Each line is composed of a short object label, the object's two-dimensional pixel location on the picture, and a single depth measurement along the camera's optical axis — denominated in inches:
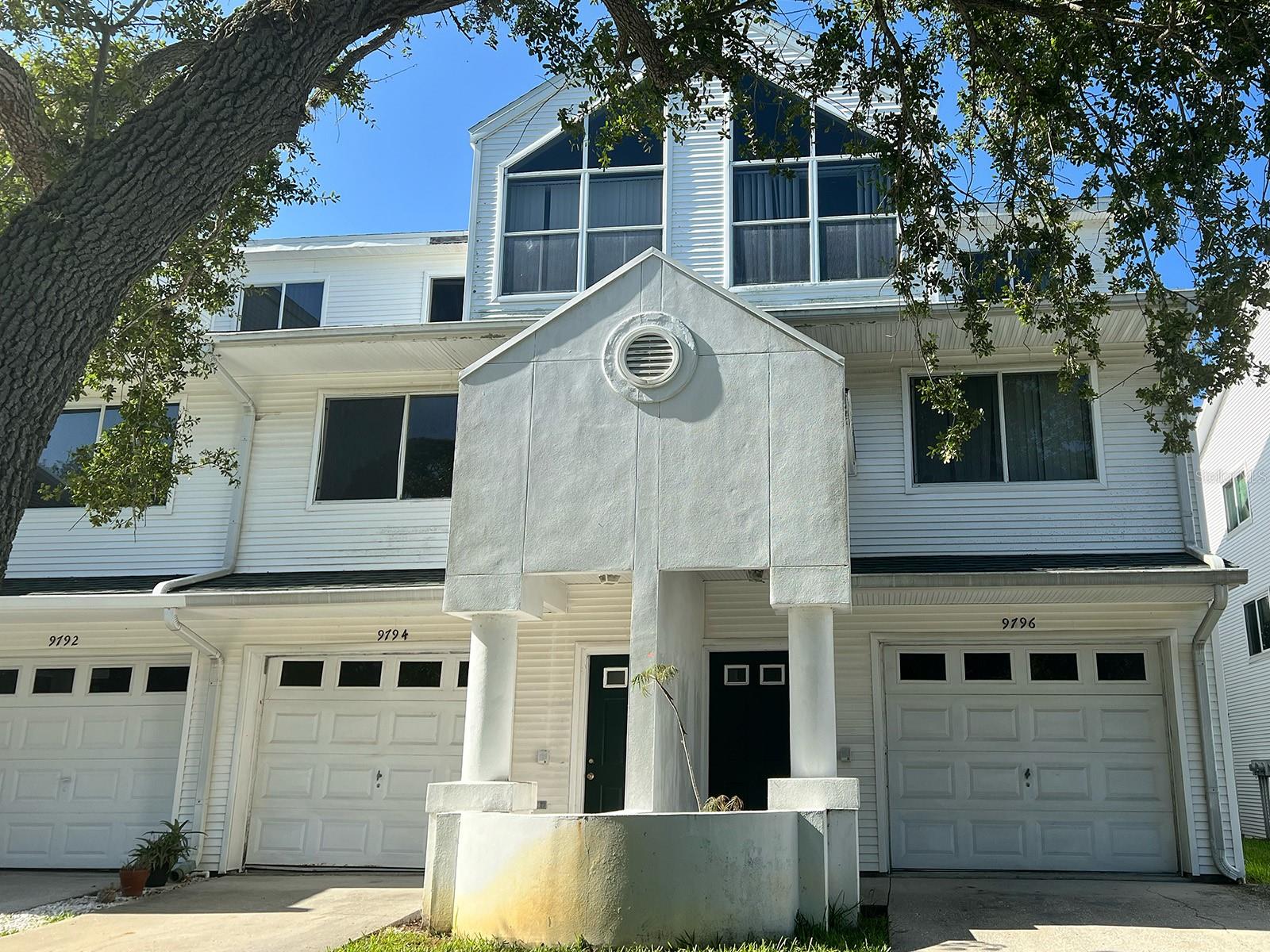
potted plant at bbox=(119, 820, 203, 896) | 472.4
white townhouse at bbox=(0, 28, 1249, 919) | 390.0
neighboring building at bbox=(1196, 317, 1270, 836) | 760.3
